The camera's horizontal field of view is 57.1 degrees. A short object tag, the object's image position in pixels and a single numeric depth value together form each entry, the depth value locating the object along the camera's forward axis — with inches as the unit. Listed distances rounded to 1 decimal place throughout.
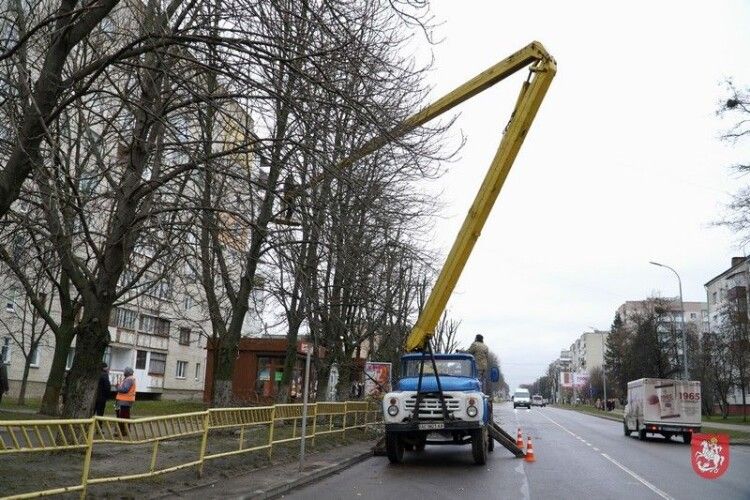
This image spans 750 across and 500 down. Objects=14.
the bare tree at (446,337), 1809.2
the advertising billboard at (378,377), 1030.4
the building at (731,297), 2346.7
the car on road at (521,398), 3398.1
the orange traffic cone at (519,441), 760.5
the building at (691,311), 3966.0
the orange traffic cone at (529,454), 663.7
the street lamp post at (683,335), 1598.2
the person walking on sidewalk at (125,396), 682.8
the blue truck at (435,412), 589.9
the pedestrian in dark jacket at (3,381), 790.4
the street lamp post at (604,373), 3543.3
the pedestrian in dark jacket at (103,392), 682.8
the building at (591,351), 6171.3
